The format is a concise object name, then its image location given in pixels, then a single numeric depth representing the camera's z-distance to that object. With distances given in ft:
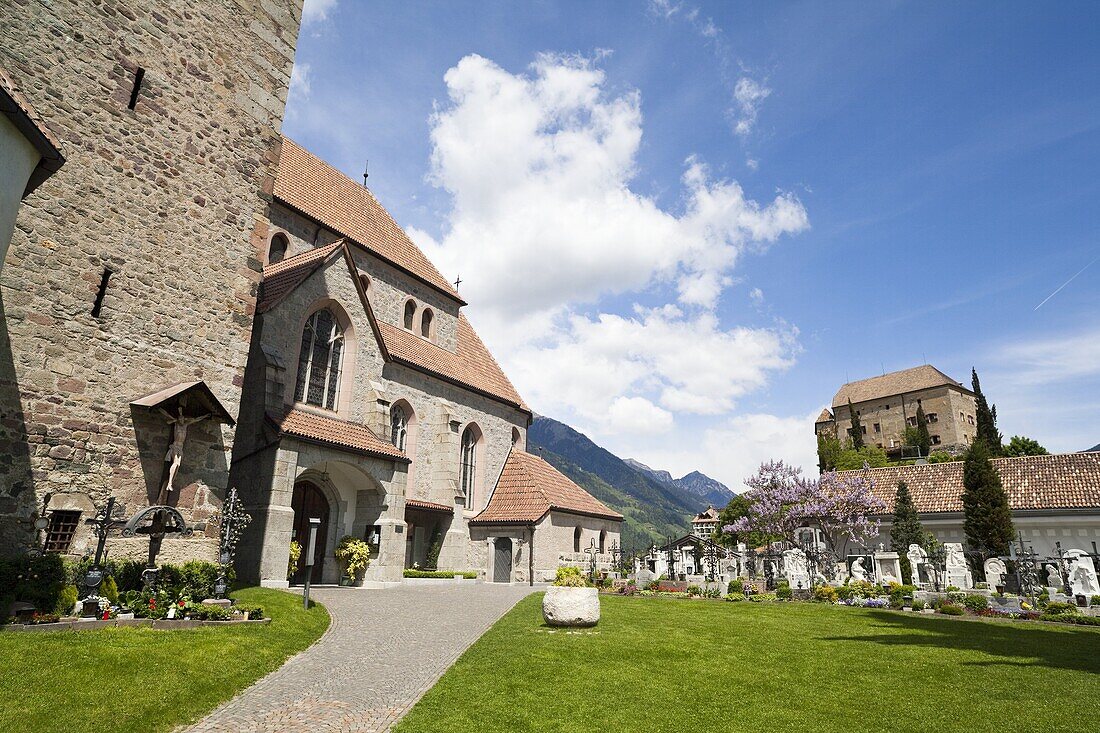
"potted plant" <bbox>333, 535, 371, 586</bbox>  74.23
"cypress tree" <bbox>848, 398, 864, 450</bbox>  292.20
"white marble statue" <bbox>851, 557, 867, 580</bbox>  86.22
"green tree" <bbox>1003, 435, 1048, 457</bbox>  241.55
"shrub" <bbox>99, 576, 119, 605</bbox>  40.37
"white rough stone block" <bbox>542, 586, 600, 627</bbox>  45.24
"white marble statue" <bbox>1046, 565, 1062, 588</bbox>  76.79
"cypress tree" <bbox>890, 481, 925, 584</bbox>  116.06
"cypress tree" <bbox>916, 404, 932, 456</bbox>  293.64
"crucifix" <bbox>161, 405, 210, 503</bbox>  47.06
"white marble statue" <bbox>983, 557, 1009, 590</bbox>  77.61
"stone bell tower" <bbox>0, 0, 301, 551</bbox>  41.27
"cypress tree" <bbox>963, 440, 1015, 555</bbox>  108.99
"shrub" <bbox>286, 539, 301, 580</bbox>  69.92
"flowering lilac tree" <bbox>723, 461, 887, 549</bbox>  115.75
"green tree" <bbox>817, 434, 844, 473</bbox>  260.56
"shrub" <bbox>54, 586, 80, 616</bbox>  37.88
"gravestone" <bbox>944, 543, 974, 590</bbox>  79.51
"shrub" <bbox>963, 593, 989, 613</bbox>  59.88
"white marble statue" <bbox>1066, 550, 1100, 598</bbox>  68.69
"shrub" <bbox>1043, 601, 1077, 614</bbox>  56.65
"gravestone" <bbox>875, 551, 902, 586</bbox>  85.30
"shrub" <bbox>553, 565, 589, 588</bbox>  58.13
